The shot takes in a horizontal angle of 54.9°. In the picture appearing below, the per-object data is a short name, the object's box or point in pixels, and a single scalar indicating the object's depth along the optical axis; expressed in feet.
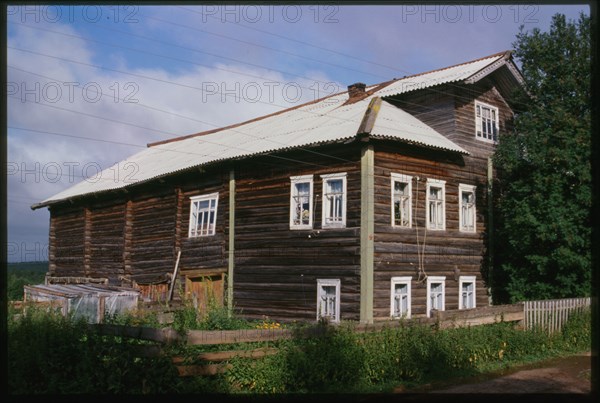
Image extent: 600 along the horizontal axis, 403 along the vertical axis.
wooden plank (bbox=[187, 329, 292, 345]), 31.30
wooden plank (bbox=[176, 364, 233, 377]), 29.81
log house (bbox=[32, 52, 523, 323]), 55.88
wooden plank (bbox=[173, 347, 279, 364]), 30.93
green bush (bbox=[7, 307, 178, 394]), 27.43
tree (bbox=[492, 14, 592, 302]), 57.77
